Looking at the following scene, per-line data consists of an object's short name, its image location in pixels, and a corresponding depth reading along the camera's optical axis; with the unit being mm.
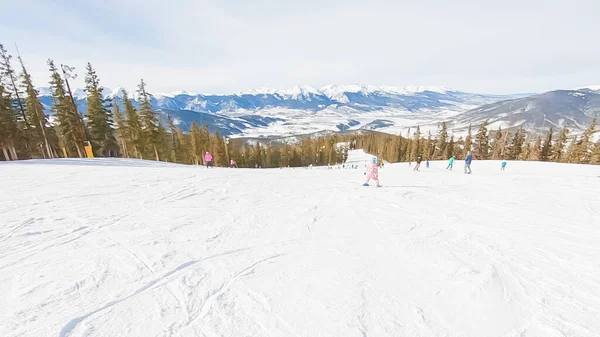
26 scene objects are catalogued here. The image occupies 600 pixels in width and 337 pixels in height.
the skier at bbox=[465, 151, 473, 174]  19144
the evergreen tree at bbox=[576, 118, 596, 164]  42216
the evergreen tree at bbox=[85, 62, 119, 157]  28750
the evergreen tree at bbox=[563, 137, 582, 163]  43484
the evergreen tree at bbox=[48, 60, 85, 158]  26500
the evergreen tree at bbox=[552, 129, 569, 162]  50438
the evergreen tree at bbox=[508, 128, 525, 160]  54781
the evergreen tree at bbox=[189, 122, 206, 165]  44219
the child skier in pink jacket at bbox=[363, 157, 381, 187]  10805
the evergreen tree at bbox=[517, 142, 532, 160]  53050
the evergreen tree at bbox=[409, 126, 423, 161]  72000
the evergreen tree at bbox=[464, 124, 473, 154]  59462
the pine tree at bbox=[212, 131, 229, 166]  48953
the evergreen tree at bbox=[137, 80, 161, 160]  33562
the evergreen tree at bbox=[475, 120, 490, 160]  59969
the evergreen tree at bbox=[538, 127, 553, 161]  50719
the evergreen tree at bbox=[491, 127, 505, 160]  56753
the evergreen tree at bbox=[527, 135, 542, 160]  50625
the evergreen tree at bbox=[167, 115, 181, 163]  44156
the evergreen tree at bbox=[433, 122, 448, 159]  67669
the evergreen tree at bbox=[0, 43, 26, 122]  22595
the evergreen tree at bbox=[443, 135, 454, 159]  65900
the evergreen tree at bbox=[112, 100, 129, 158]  33938
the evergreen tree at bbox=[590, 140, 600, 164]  38969
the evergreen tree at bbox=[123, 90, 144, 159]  32875
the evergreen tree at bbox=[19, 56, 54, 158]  25692
